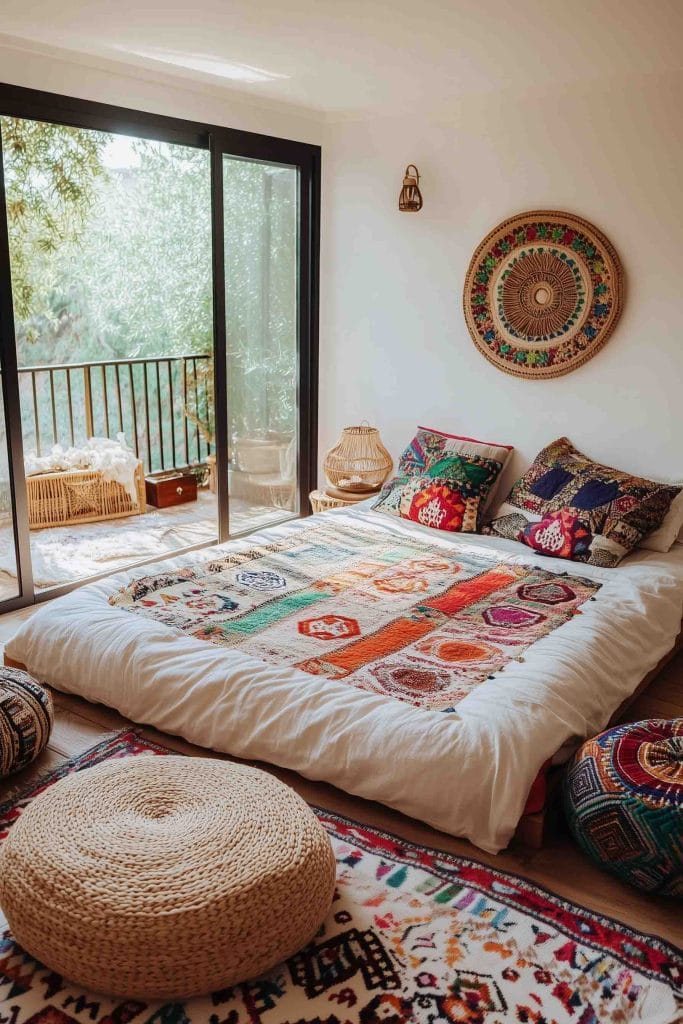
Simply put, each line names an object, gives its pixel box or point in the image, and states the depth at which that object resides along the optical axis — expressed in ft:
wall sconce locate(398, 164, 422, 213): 14.60
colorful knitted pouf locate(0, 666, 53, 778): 8.25
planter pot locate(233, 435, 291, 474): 16.38
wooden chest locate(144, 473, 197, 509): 20.13
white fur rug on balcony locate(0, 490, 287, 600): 15.84
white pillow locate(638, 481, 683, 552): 12.57
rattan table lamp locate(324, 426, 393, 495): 15.71
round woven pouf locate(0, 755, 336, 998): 5.69
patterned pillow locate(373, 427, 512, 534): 13.61
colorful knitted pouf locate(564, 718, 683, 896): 6.75
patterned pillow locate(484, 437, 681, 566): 12.21
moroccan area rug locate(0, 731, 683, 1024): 5.79
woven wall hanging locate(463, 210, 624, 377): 13.35
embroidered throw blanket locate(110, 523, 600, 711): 9.05
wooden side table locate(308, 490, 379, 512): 15.58
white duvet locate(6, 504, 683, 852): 7.50
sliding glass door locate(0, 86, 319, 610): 14.70
